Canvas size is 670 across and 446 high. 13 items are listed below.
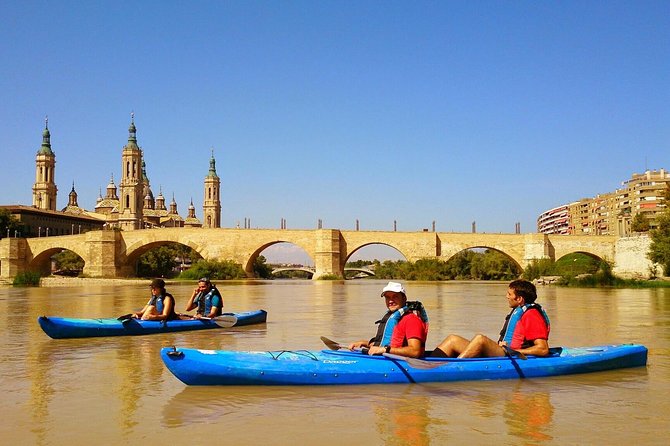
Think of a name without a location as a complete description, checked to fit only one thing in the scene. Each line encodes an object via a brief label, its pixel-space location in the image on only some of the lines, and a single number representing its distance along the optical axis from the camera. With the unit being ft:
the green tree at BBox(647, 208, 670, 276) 105.70
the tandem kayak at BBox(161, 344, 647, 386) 19.22
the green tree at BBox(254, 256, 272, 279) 256.52
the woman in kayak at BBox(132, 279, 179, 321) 34.01
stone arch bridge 161.48
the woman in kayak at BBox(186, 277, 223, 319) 36.99
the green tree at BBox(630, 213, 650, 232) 191.24
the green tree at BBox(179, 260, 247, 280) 161.79
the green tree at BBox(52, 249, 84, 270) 210.79
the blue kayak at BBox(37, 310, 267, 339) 31.86
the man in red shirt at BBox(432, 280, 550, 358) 21.01
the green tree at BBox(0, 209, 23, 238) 221.05
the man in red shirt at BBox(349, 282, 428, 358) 19.99
